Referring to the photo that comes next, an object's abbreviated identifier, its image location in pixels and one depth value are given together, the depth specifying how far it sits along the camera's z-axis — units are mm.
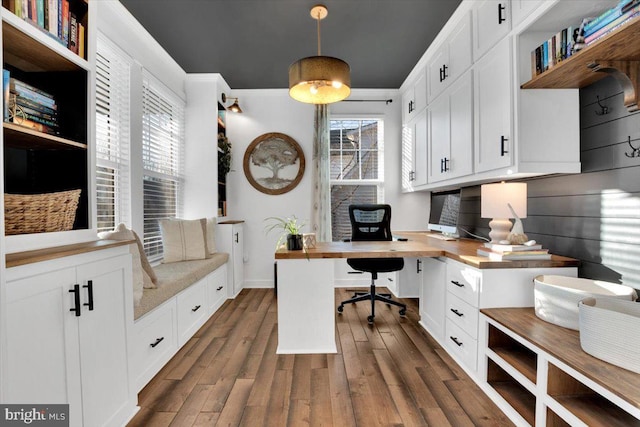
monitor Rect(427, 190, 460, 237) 2966
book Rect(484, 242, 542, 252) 1896
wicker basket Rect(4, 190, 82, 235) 1217
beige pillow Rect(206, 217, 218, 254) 3508
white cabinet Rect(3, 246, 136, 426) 1051
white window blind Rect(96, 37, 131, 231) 2328
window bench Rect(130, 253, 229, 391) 1906
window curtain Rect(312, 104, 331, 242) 4129
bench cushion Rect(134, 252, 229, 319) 1995
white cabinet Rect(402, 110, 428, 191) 3399
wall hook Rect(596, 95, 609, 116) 1703
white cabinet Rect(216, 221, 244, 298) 3771
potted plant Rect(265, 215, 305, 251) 2307
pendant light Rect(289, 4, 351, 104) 1966
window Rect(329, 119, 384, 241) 4340
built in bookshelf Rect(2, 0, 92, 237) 1304
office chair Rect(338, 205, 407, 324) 3339
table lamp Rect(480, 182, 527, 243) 1997
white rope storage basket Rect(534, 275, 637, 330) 1479
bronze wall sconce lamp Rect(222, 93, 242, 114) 3891
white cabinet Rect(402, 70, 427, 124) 3365
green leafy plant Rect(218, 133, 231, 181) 3959
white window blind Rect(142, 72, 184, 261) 2969
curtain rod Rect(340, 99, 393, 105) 4270
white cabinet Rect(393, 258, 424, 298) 3605
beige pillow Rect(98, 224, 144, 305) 1932
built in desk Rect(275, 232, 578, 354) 2219
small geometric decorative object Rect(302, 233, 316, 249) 2393
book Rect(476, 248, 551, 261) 1872
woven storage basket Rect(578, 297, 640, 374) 1145
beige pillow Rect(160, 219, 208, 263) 3096
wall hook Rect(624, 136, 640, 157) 1537
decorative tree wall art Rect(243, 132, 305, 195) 4254
